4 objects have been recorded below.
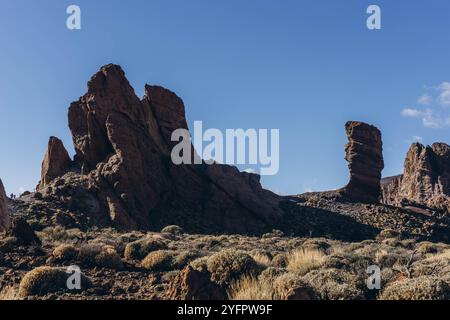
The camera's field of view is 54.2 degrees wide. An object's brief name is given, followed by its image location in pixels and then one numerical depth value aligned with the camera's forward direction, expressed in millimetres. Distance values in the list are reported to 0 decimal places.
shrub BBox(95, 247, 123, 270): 16266
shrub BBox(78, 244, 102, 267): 16694
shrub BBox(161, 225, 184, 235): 36594
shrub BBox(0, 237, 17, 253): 18581
